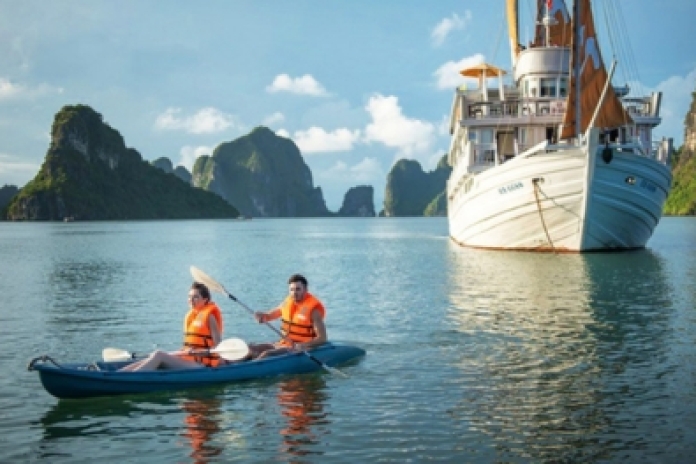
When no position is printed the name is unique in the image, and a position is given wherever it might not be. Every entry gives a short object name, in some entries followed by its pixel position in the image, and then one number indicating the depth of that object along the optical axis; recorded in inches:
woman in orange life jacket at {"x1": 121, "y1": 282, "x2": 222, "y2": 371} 522.9
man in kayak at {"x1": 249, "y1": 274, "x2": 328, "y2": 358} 563.2
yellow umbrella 2065.7
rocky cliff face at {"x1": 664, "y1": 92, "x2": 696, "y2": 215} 6806.1
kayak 467.5
